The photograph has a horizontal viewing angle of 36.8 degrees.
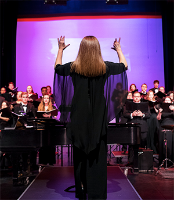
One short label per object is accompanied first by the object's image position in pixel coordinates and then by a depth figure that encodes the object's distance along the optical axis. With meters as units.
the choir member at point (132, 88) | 7.64
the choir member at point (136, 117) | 5.66
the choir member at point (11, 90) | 7.83
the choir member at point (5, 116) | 5.52
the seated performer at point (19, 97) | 6.26
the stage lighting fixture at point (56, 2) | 8.96
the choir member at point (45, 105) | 5.76
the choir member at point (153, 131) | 6.66
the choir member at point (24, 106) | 5.57
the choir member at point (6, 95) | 7.58
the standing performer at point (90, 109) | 2.25
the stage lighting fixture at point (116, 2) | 8.99
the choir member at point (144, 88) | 7.44
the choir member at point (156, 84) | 8.02
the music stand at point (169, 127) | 4.52
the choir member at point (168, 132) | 5.50
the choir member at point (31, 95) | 6.94
